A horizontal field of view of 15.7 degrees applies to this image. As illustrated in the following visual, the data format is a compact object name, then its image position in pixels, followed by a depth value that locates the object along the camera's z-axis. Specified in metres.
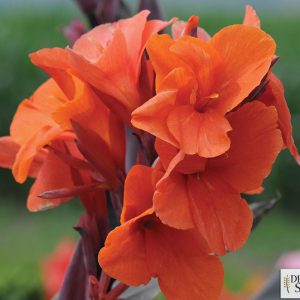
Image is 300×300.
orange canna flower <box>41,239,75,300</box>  1.57
